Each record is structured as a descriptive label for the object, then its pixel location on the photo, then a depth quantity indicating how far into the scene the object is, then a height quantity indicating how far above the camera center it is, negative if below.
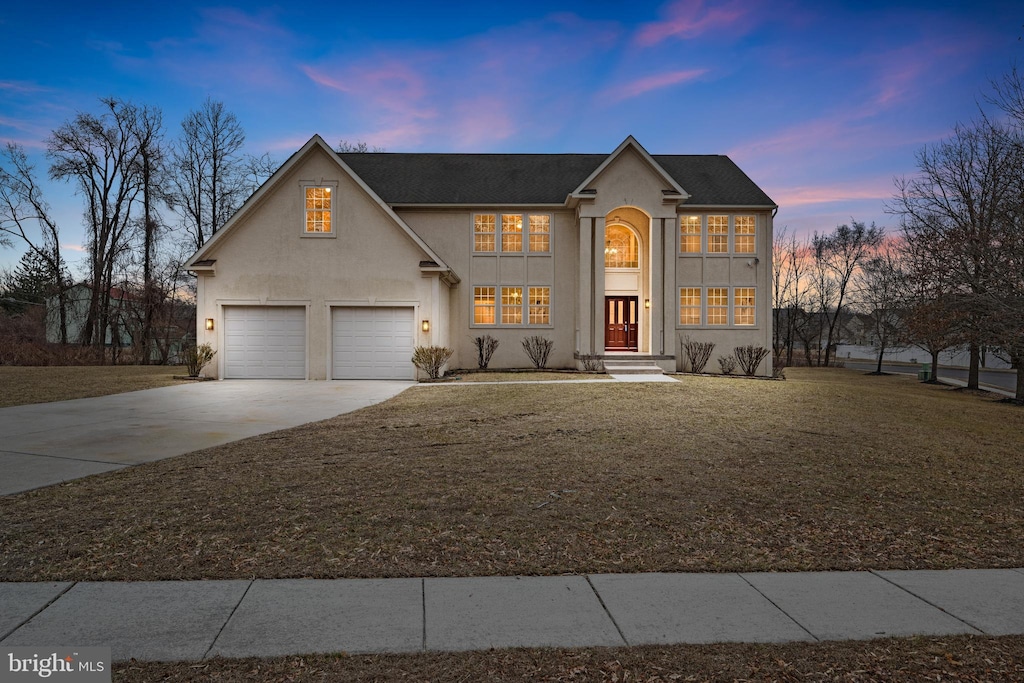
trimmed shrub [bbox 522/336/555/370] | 20.03 -0.71
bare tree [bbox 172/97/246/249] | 29.34 +9.67
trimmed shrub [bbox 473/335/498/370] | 20.02 -0.74
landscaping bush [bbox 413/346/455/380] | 16.08 -0.93
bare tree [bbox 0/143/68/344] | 27.31 +6.40
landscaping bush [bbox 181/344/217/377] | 16.05 -0.91
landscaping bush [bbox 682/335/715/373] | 19.75 -0.81
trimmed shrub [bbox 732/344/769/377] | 19.56 -0.95
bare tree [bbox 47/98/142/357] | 27.20 +8.14
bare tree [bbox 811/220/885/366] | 39.16 +5.89
